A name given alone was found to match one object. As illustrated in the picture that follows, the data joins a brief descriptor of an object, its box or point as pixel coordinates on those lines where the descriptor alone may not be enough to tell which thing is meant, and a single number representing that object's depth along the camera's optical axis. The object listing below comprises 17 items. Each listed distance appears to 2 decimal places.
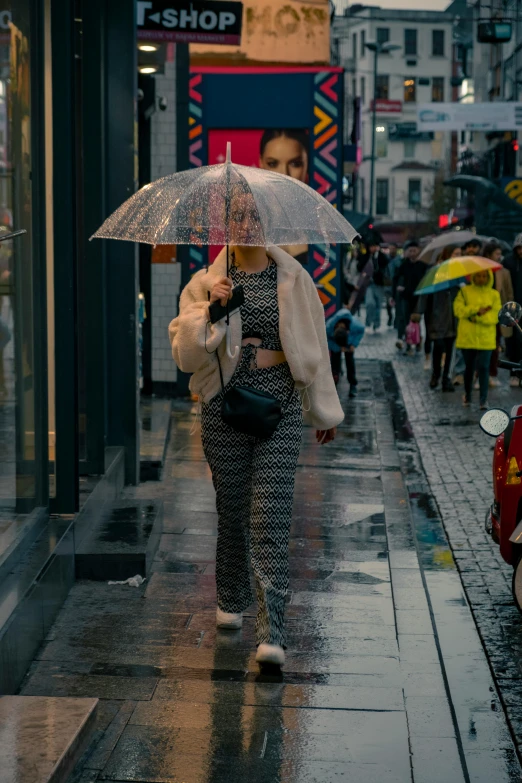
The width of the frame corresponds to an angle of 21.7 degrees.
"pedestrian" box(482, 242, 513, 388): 17.48
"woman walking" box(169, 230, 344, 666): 5.55
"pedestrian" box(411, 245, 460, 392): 17.00
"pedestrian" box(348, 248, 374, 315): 24.50
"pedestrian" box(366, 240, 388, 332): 27.90
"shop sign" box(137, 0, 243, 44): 10.88
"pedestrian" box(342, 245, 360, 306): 22.37
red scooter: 6.24
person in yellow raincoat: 15.33
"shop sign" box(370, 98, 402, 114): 95.81
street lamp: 71.38
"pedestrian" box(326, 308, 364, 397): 16.41
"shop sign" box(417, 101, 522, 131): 37.97
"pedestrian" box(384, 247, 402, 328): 28.47
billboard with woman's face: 17.06
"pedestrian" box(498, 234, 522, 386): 18.48
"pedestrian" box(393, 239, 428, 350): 22.19
